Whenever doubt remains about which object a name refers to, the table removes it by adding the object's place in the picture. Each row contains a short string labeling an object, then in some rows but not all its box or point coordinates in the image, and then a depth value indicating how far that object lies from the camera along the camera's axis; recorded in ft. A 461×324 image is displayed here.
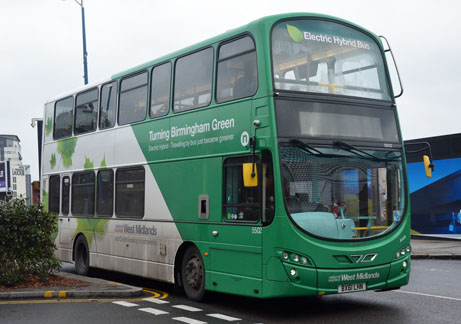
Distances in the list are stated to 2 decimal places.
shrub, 43.24
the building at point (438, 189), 91.25
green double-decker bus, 32.78
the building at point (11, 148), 553.40
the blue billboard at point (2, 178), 189.37
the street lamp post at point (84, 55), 93.15
